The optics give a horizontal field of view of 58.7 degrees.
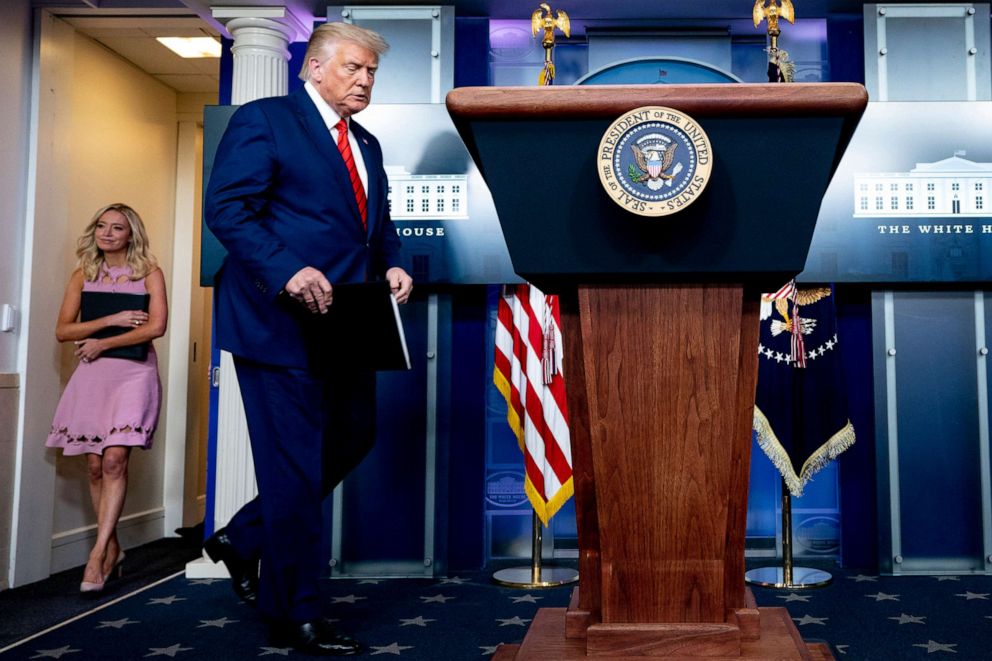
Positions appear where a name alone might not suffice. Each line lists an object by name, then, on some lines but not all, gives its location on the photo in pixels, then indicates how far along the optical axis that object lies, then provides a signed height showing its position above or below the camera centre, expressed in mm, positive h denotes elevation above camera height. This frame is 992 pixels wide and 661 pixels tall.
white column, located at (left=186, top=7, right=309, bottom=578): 3148 +1130
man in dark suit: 1987 +292
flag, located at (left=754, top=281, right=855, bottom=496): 2947 +53
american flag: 3023 +58
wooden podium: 1243 +167
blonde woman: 3160 +111
